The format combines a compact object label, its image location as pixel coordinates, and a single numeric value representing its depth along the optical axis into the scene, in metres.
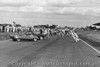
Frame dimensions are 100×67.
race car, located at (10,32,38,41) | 38.55
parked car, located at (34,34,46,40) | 45.25
